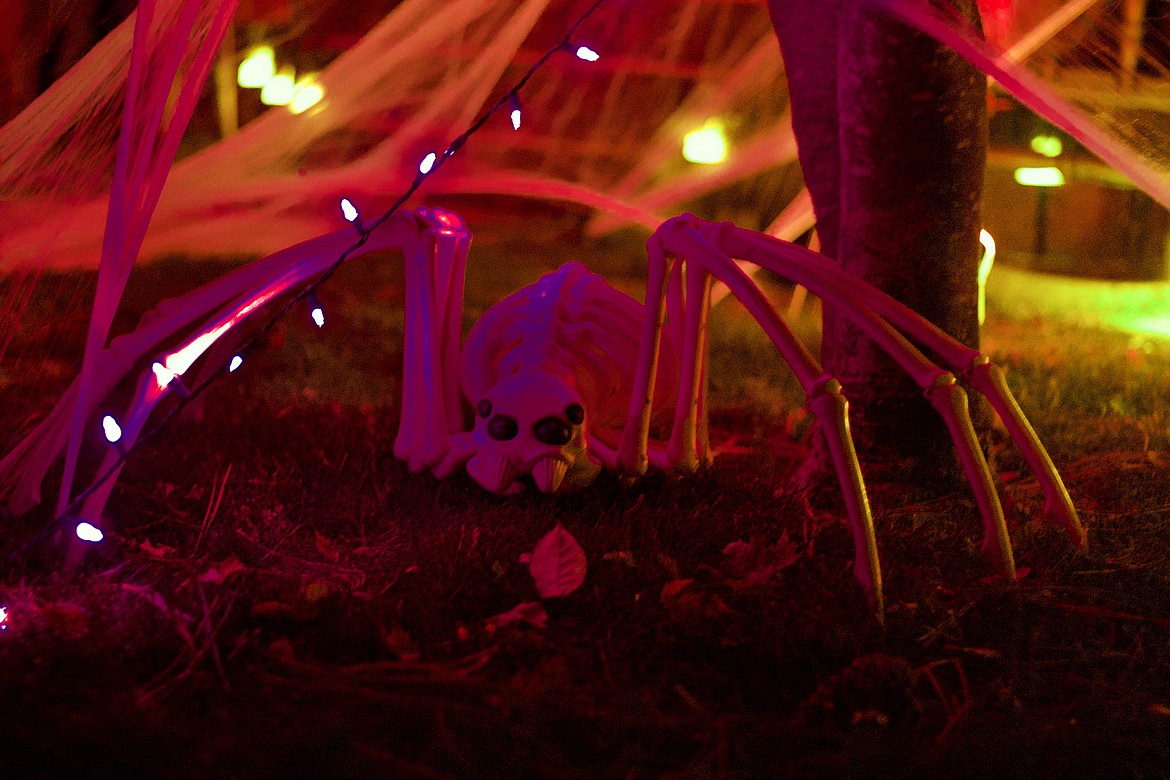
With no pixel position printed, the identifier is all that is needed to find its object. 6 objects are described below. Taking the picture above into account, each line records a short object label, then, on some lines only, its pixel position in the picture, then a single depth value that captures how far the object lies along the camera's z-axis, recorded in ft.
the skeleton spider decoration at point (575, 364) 8.18
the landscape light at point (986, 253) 12.50
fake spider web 9.19
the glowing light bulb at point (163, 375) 8.52
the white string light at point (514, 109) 8.66
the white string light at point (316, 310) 8.59
